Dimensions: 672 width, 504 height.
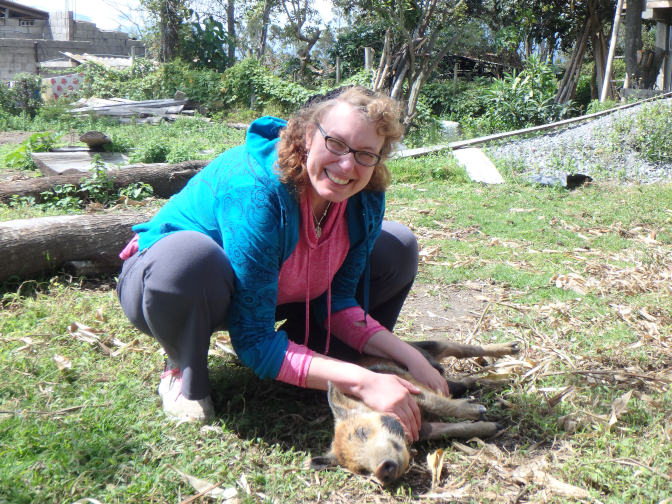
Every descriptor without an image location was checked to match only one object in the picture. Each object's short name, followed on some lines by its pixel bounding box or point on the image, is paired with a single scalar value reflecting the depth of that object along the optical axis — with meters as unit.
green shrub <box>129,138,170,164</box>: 8.92
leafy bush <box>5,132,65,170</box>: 8.43
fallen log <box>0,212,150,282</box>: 4.15
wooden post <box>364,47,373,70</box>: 16.88
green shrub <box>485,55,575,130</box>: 13.12
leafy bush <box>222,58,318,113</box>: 18.47
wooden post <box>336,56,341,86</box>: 19.33
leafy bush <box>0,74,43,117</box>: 15.98
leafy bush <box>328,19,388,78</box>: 20.77
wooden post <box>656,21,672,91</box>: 17.98
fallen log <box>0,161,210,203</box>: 6.07
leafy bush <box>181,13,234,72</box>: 22.05
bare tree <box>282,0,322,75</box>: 22.73
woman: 2.42
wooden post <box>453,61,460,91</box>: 18.64
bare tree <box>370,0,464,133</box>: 13.72
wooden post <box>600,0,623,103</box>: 14.50
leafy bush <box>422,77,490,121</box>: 17.55
